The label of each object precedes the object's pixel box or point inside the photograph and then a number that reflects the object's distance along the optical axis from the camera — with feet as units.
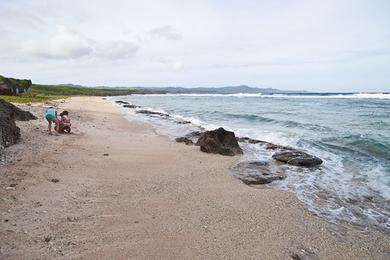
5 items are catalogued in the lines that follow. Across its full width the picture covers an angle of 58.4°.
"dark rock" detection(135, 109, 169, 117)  119.14
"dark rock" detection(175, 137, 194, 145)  53.50
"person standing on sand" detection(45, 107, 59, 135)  51.26
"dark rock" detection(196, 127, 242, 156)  45.80
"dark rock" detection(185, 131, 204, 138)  62.80
